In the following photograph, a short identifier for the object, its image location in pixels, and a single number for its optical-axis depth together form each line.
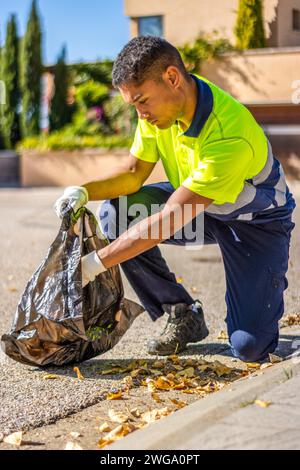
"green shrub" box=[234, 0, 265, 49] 8.33
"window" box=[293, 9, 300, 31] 8.09
